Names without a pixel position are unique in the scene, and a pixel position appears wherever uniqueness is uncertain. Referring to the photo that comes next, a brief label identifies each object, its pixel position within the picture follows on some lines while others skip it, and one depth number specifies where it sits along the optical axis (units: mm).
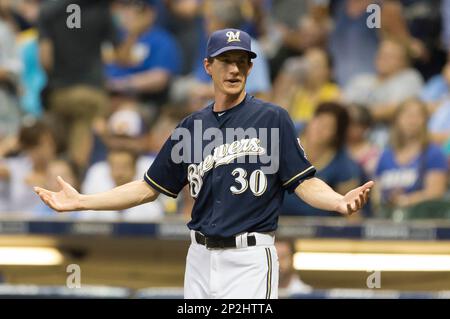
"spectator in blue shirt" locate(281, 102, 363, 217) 15969
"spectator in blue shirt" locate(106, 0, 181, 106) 19047
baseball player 9336
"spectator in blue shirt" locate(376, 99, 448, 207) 16719
